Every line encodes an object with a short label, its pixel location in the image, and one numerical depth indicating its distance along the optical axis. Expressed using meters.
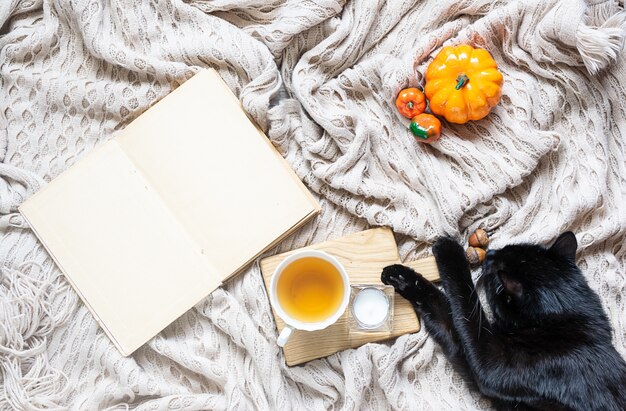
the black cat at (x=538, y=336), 0.82
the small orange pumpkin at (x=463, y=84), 0.91
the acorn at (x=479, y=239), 0.95
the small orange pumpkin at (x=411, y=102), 0.95
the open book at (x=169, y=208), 0.94
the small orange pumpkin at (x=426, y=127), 0.94
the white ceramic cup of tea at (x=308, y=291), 0.86
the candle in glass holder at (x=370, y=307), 0.92
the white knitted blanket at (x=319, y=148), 0.92
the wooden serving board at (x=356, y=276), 0.93
